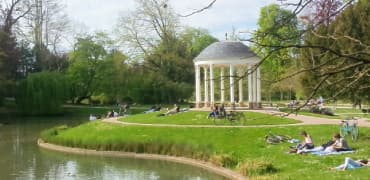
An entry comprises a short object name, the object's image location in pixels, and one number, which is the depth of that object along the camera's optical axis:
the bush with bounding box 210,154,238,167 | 21.10
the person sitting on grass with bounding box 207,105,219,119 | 31.78
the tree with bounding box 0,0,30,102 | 55.16
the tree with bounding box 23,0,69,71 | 64.44
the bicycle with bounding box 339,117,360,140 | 22.23
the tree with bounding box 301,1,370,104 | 29.25
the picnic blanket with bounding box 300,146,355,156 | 19.05
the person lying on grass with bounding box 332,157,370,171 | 15.59
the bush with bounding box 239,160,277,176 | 17.72
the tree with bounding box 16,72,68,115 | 55.34
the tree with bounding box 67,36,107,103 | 63.72
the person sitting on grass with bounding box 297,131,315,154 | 20.06
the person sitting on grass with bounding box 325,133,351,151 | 19.30
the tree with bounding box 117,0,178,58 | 63.34
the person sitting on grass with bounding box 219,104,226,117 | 31.67
